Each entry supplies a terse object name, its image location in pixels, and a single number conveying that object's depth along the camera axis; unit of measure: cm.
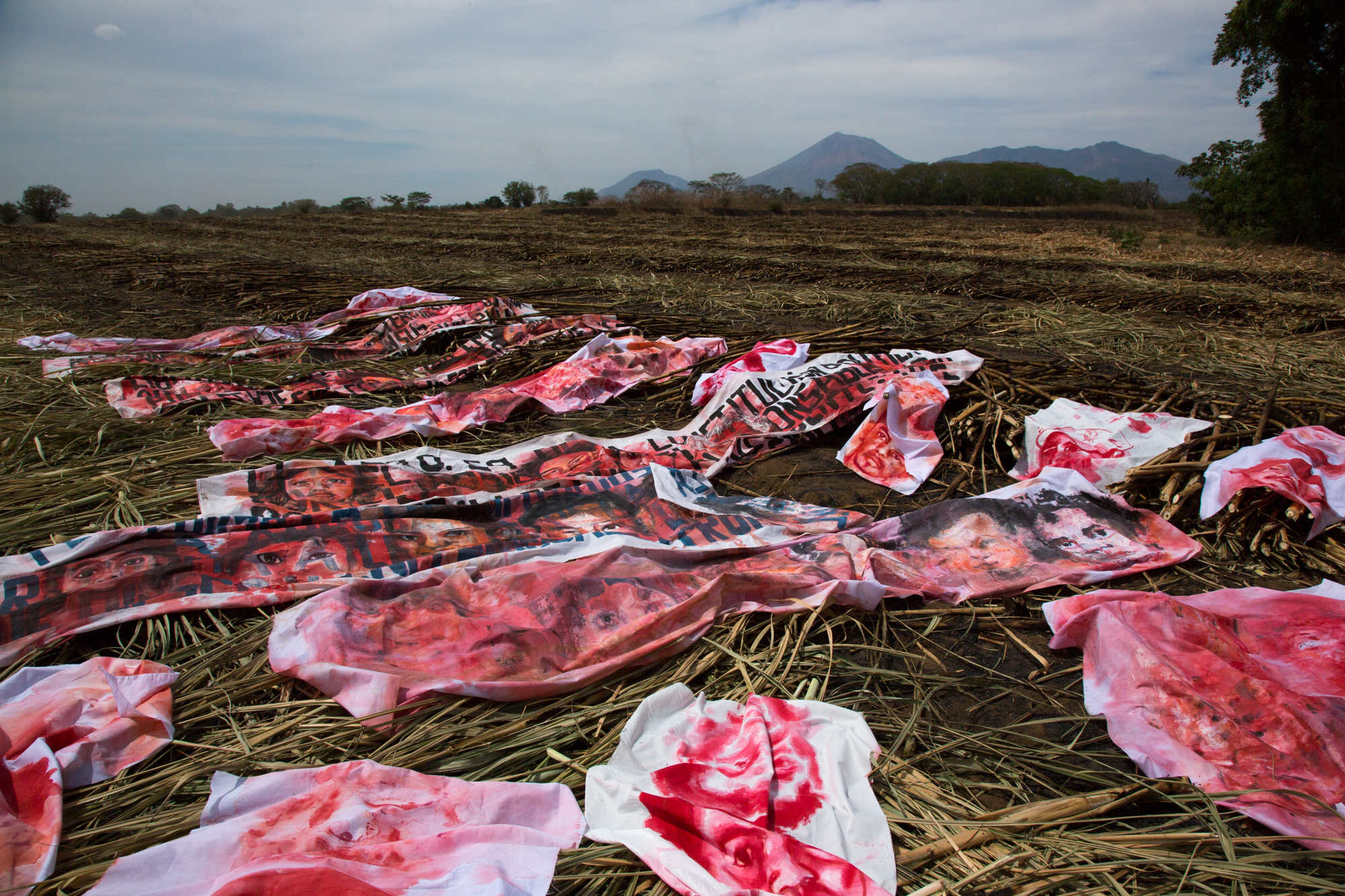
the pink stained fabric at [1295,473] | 231
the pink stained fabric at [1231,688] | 143
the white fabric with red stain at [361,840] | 117
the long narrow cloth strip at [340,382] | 369
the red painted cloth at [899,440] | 309
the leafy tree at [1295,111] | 1165
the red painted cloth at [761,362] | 385
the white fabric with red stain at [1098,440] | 286
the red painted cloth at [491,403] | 320
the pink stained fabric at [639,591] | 178
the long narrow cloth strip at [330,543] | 194
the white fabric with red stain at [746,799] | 125
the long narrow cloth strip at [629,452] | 267
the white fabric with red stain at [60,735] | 130
